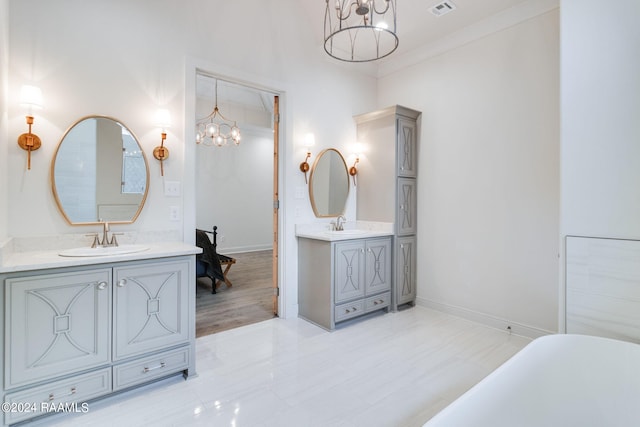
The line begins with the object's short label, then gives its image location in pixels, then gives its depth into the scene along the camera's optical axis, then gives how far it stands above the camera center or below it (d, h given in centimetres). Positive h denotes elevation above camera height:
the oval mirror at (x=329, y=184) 363 +32
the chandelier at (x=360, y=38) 317 +188
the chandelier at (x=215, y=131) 582 +151
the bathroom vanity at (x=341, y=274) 313 -64
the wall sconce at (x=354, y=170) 397 +52
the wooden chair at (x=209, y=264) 421 -70
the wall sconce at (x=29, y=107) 203 +66
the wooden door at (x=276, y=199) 346 +13
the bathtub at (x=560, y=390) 120 -72
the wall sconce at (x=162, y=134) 256 +61
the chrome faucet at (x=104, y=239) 229 -21
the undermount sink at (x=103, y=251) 200 -26
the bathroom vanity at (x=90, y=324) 169 -66
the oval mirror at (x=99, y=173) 223 +27
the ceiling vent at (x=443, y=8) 300 +192
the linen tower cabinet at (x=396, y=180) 360 +37
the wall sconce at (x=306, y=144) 350 +73
